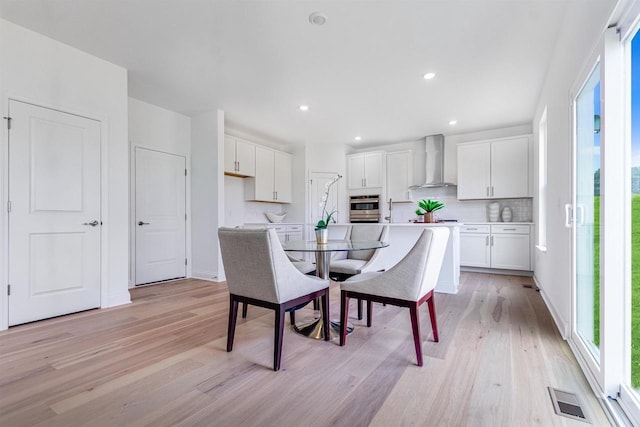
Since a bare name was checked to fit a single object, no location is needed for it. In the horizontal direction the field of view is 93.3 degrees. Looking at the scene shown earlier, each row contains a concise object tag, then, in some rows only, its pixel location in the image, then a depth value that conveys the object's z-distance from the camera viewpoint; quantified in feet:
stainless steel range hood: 18.83
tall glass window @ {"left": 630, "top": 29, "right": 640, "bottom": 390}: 4.49
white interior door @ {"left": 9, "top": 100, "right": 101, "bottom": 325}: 8.50
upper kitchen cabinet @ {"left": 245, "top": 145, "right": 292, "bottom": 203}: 18.17
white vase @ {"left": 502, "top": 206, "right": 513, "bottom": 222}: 16.93
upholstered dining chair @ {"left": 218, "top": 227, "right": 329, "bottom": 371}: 5.90
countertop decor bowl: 19.45
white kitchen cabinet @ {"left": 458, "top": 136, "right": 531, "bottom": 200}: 16.14
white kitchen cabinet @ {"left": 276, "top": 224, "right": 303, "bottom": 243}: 18.63
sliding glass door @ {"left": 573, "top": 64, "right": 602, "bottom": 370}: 5.71
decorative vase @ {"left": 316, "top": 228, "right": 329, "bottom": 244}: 8.33
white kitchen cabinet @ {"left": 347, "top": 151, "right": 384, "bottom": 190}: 20.59
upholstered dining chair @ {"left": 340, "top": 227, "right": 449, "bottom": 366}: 6.18
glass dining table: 7.38
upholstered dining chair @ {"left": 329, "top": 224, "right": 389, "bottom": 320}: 9.22
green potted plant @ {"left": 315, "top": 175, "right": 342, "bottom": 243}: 8.33
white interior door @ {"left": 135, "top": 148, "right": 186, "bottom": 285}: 13.61
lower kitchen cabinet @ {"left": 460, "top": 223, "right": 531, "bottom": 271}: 15.49
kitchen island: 12.07
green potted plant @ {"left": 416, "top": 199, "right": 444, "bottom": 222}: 14.30
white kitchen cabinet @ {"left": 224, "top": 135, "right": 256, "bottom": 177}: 16.30
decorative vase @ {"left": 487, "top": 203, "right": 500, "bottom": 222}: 17.20
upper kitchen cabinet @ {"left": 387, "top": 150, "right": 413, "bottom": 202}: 19.94
